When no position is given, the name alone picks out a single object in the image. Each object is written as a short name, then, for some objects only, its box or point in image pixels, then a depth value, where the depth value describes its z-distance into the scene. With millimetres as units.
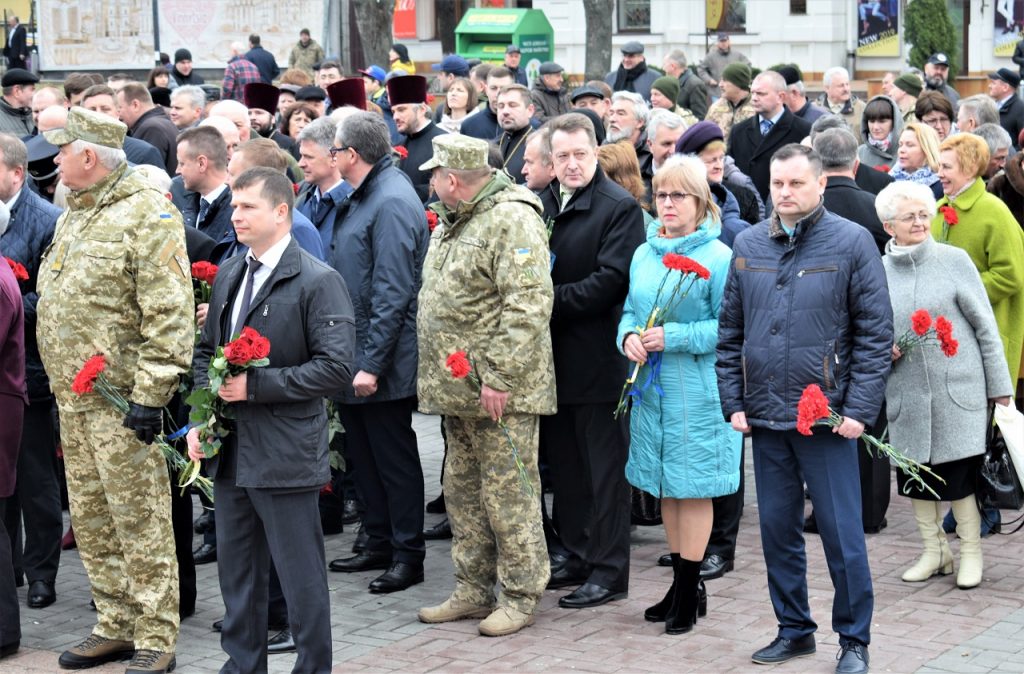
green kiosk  28094
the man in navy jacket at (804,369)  5891
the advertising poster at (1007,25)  33250
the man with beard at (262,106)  12938
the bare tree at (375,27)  28281
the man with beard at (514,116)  10227
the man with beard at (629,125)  9938
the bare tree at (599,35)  29281
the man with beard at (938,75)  17484
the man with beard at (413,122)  11094
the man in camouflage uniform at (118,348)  6102
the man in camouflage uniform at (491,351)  6477
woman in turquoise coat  6535
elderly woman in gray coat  7055
